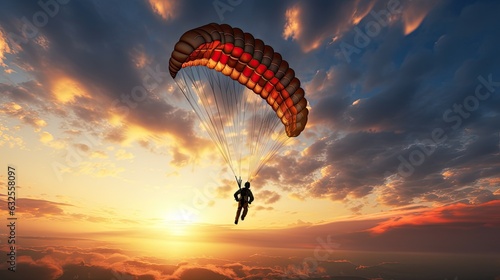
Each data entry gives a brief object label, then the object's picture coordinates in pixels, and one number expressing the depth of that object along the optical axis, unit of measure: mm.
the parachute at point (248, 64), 13227
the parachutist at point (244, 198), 15930
